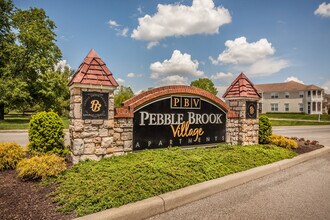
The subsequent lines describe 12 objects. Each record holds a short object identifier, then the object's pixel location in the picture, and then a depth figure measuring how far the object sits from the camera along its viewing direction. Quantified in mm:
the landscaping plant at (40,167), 5062
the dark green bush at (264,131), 10805
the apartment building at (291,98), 51094
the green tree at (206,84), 49031
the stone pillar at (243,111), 9711
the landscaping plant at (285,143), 10153
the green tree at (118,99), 27781
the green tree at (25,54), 24317
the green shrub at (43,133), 6492
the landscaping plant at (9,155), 5895
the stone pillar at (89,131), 6008
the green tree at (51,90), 26750
